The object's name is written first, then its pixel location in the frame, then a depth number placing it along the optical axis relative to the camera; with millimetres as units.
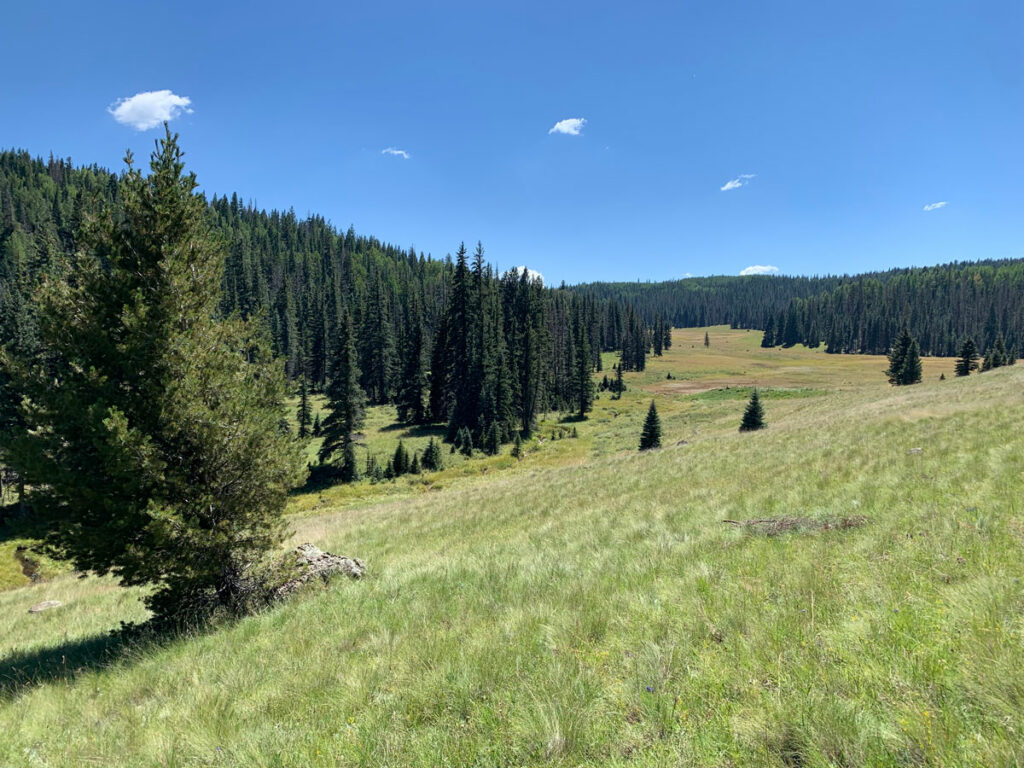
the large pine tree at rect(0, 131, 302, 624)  7875
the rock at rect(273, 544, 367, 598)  9750
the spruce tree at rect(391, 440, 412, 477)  41094
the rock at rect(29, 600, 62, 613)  15922
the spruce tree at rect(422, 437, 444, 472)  42188
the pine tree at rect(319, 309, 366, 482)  42844
